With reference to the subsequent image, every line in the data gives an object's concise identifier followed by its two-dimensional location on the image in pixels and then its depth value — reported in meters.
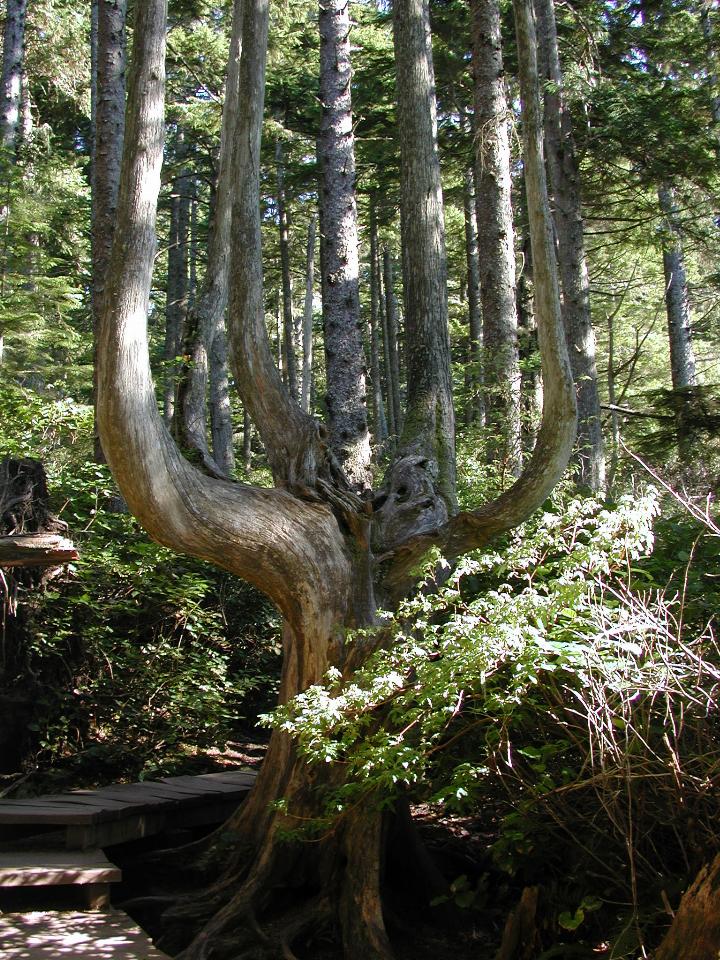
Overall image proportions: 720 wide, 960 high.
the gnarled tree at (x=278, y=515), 4.60
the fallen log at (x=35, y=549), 5.70
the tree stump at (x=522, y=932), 4.57
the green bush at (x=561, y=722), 3.92
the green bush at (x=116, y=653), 7.68
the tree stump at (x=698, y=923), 3.35
